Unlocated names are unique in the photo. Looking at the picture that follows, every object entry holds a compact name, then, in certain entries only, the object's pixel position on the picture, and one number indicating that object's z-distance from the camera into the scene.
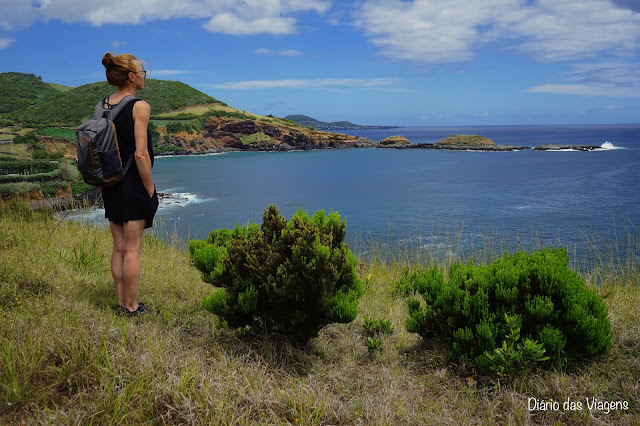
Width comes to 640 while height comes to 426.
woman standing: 3.63
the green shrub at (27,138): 51.77
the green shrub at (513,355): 3.15
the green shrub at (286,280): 3.50
